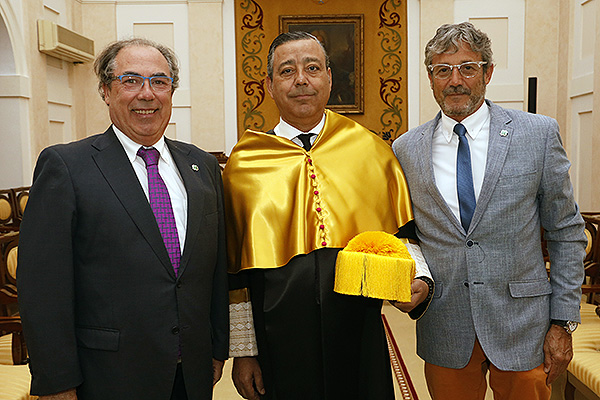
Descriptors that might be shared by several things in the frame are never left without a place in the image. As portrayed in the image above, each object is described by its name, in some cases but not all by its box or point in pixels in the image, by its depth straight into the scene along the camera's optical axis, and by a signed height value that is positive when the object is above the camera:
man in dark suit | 1.59 -0.24
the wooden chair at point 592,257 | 3.90 -0.62
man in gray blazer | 1.97 -0.23
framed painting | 7.56 +1.65
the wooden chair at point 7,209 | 5.61 -0.36
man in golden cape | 1.97 -0.22
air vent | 6.42 +1.52
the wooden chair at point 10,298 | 2.86 -0.73
